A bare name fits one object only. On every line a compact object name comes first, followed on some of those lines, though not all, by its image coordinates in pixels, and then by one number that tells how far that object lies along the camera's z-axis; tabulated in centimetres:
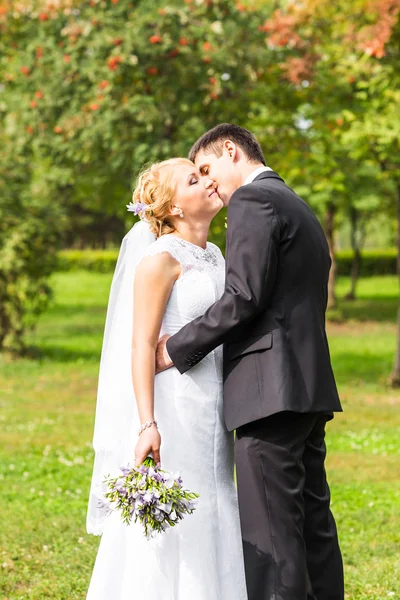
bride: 393
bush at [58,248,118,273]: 4475
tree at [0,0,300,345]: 1408
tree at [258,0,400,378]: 1157
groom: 375
